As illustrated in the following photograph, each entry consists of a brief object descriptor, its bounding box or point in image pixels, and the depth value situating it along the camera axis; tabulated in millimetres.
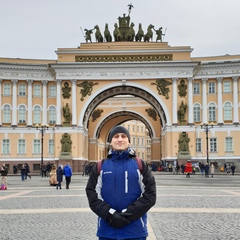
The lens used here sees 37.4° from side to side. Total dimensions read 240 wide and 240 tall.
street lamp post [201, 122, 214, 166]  35046
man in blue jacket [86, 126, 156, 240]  3799
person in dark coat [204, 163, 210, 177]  31290
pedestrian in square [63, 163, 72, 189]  18830
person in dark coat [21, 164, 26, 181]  27010
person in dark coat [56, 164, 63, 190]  19088
